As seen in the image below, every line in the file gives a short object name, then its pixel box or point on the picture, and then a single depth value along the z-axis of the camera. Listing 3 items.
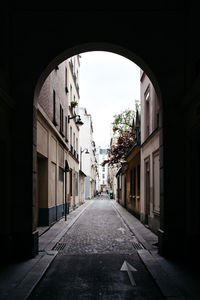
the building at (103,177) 152.75
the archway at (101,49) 8.30
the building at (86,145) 49.72
